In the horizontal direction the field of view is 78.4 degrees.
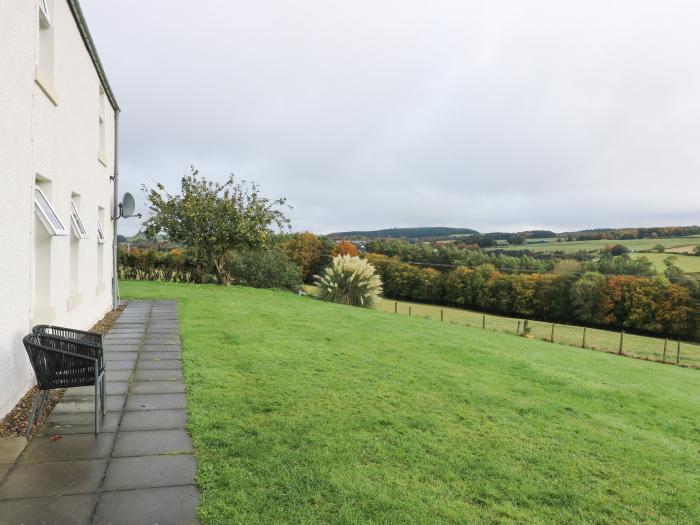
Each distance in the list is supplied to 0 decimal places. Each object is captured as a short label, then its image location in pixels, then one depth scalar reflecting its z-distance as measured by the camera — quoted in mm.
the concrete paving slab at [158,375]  4785
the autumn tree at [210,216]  17125
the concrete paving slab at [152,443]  3070
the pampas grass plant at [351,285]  16438
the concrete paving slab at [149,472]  2652
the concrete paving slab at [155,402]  3945
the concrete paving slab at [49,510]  2244
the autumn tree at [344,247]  51603
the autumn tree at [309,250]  45344
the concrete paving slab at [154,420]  3514
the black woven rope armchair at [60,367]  3184
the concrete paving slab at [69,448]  2941
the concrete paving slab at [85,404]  3830
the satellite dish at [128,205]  9555
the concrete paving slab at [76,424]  3375
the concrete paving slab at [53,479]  2512
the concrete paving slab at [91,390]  4219
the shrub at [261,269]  19375
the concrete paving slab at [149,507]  2287
